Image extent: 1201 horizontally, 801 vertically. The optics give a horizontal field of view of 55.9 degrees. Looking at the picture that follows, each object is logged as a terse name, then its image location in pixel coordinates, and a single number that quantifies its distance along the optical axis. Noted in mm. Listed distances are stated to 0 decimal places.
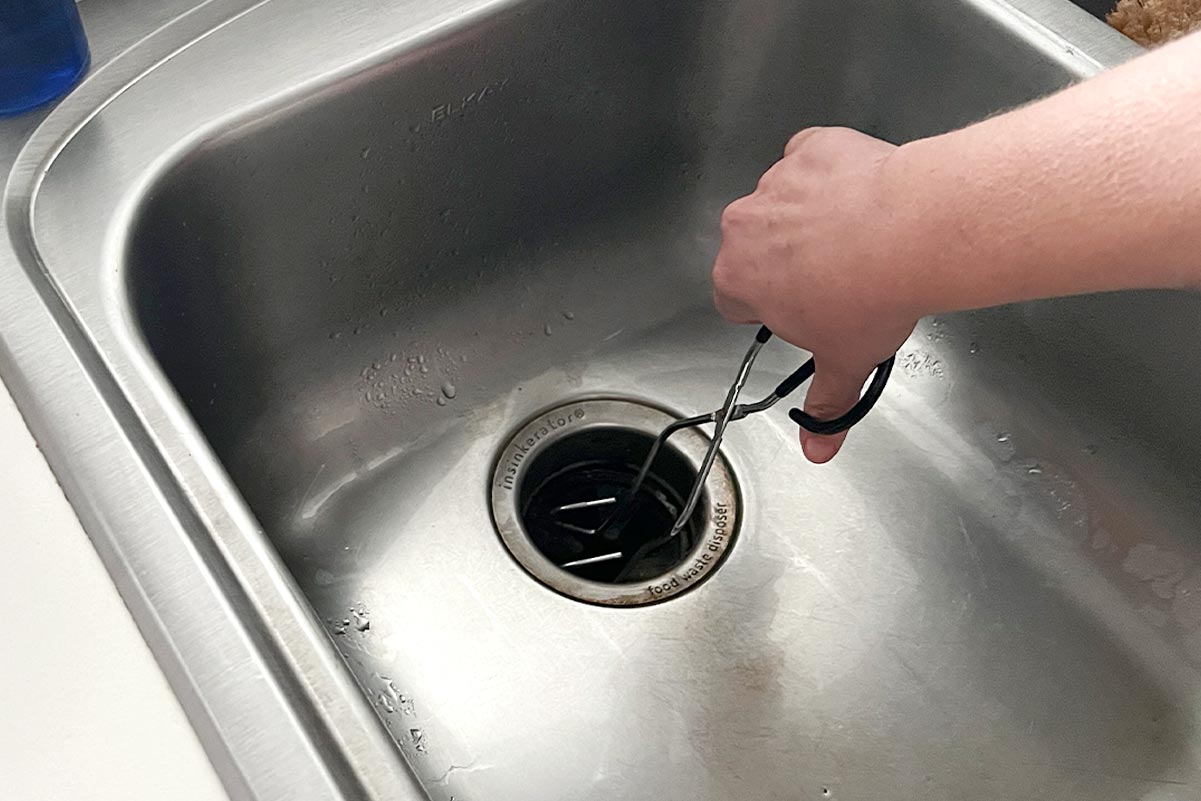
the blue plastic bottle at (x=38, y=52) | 489
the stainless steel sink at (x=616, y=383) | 552
